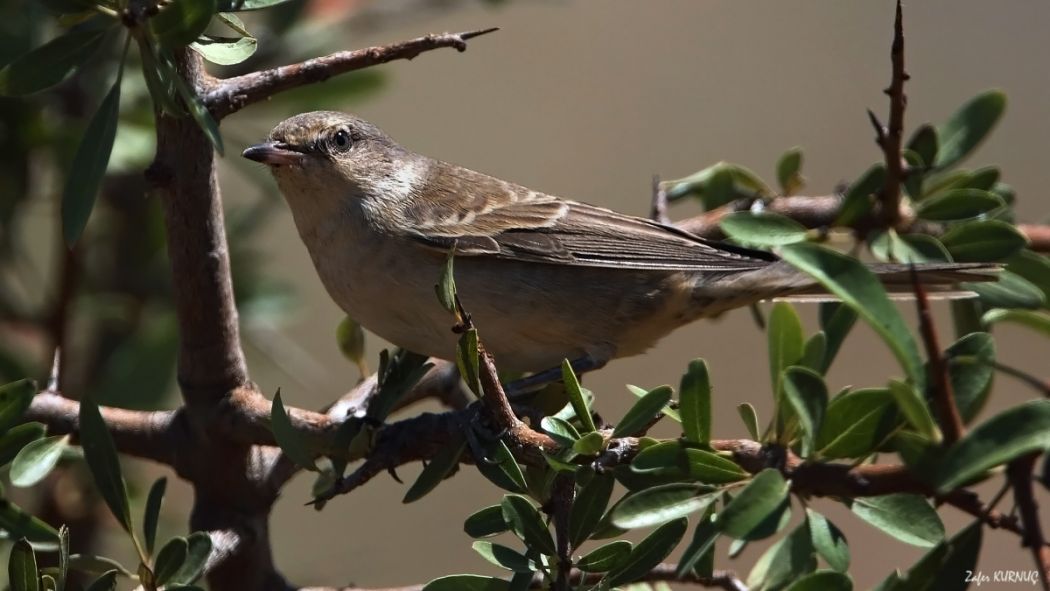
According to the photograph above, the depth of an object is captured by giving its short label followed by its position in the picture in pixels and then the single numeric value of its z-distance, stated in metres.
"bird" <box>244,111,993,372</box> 6.61
